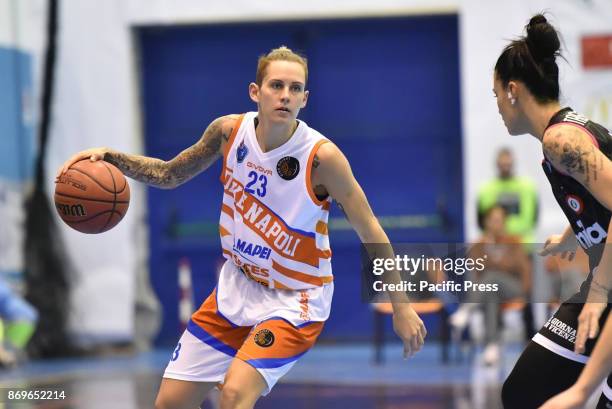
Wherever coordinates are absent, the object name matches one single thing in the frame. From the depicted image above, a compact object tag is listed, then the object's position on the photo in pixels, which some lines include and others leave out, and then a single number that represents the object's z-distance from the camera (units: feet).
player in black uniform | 23.13
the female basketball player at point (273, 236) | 28.55
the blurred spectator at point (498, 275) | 58.12
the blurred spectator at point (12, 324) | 65.21
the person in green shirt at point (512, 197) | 65.26
